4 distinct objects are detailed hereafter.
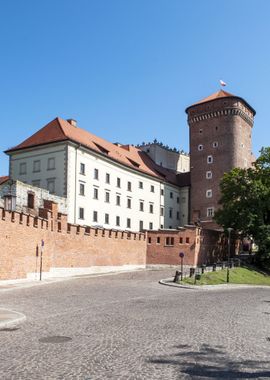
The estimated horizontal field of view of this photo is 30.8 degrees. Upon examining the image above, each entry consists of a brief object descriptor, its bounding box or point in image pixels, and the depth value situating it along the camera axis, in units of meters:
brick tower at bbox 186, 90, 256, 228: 68.50
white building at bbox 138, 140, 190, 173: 81.12
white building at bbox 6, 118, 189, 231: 52.28
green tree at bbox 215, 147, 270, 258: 50.75
